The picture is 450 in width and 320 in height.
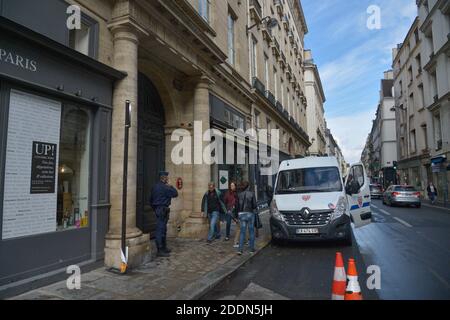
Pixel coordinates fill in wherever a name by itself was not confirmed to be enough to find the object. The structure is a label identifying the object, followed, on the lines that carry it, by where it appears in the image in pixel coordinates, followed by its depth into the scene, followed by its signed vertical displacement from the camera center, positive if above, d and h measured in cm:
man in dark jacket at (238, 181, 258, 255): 805 -68
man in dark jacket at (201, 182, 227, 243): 937 -60
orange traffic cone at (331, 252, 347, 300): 387 -122
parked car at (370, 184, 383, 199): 3400 -75
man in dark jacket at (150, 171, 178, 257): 746 -54
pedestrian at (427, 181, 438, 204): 2347 -70
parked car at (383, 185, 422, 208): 2071 -80
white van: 796 -46
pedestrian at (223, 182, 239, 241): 971 -45
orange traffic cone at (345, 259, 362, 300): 361 -116
